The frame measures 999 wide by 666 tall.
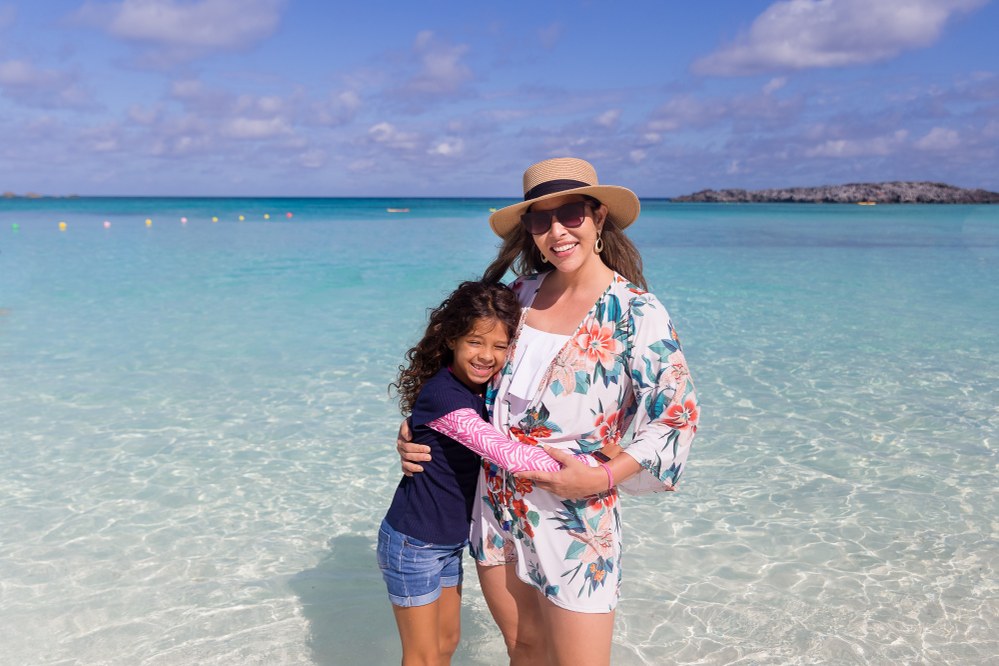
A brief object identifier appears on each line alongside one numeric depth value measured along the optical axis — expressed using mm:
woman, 2270
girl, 2490
